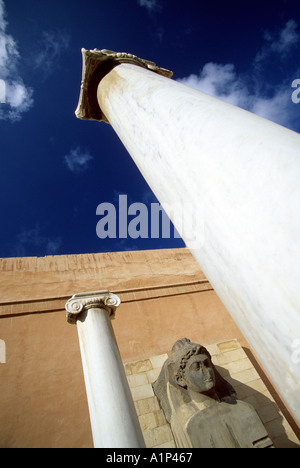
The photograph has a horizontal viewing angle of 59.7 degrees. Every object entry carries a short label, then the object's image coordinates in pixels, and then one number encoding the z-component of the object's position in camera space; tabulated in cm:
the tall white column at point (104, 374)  187
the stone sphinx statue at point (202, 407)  273
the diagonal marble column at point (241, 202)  64
